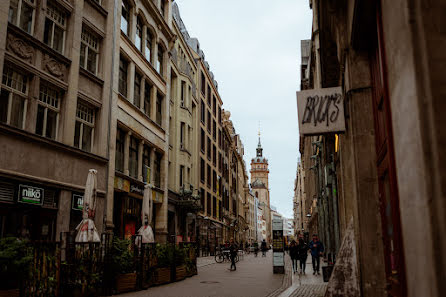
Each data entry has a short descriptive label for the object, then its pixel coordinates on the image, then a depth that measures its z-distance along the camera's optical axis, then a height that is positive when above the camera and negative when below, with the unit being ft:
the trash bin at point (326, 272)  42.90 -3.75
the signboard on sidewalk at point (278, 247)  70.64 -2.03
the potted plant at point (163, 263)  50.18 -3.41
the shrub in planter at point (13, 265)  27.68 -1.91
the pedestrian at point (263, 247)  154.40 -4.33
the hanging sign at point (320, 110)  24.77 +7.27
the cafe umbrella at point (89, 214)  46.22 +2.41
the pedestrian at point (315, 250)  69.46 -2.44
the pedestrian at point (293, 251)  75.20 -2.81
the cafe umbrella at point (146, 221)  56.63 +2.03
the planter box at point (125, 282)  41.35 -4.58
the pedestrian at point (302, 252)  71.40 -2.84
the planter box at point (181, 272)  55.02 -4.86
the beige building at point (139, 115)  74.28 +23.31
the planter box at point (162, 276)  49.80 -4.74
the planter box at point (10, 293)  27.12 -3.63
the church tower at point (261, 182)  563.89 +70.50
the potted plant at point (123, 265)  41.24 -2.92
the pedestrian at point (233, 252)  77.20 -3.07
